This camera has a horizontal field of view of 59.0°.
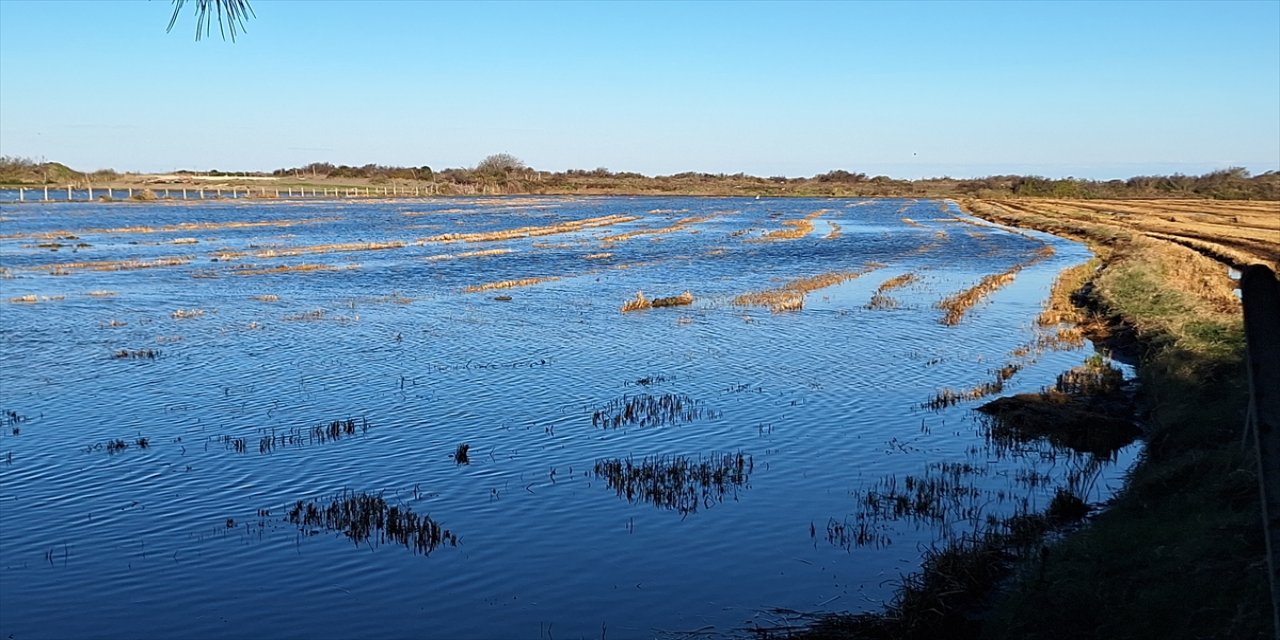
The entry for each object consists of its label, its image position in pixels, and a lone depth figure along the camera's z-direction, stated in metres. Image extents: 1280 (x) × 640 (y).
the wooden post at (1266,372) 3.31
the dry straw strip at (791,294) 31.38
